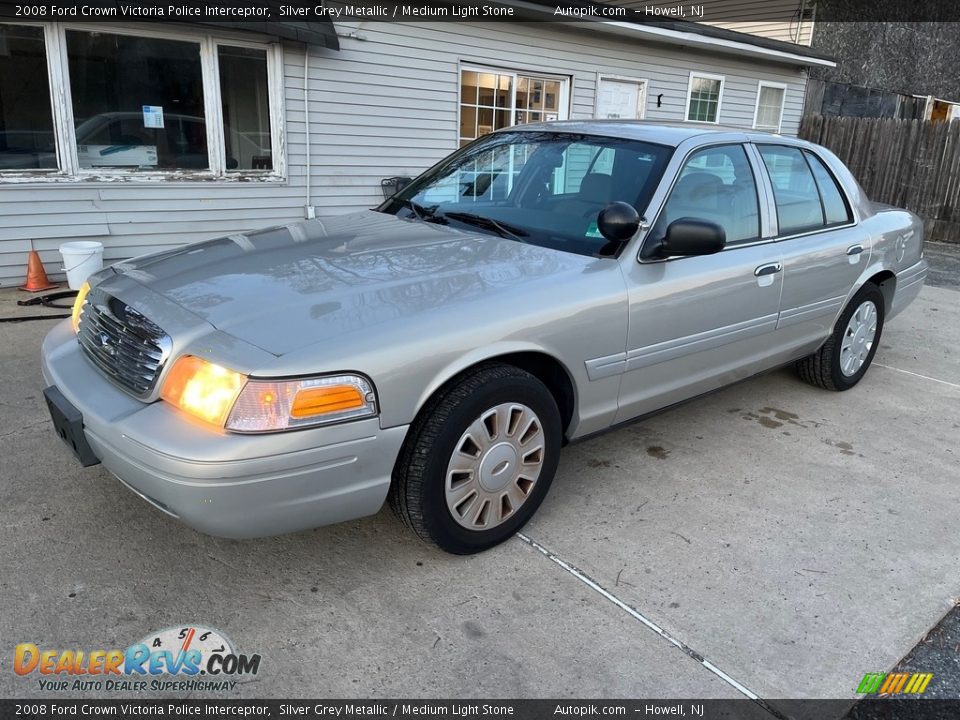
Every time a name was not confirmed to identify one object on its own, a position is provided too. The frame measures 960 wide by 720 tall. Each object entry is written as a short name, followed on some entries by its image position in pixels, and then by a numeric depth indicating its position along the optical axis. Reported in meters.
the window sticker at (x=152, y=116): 7.10
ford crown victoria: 2.26
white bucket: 6.45
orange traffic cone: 6.57
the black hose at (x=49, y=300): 5.84
